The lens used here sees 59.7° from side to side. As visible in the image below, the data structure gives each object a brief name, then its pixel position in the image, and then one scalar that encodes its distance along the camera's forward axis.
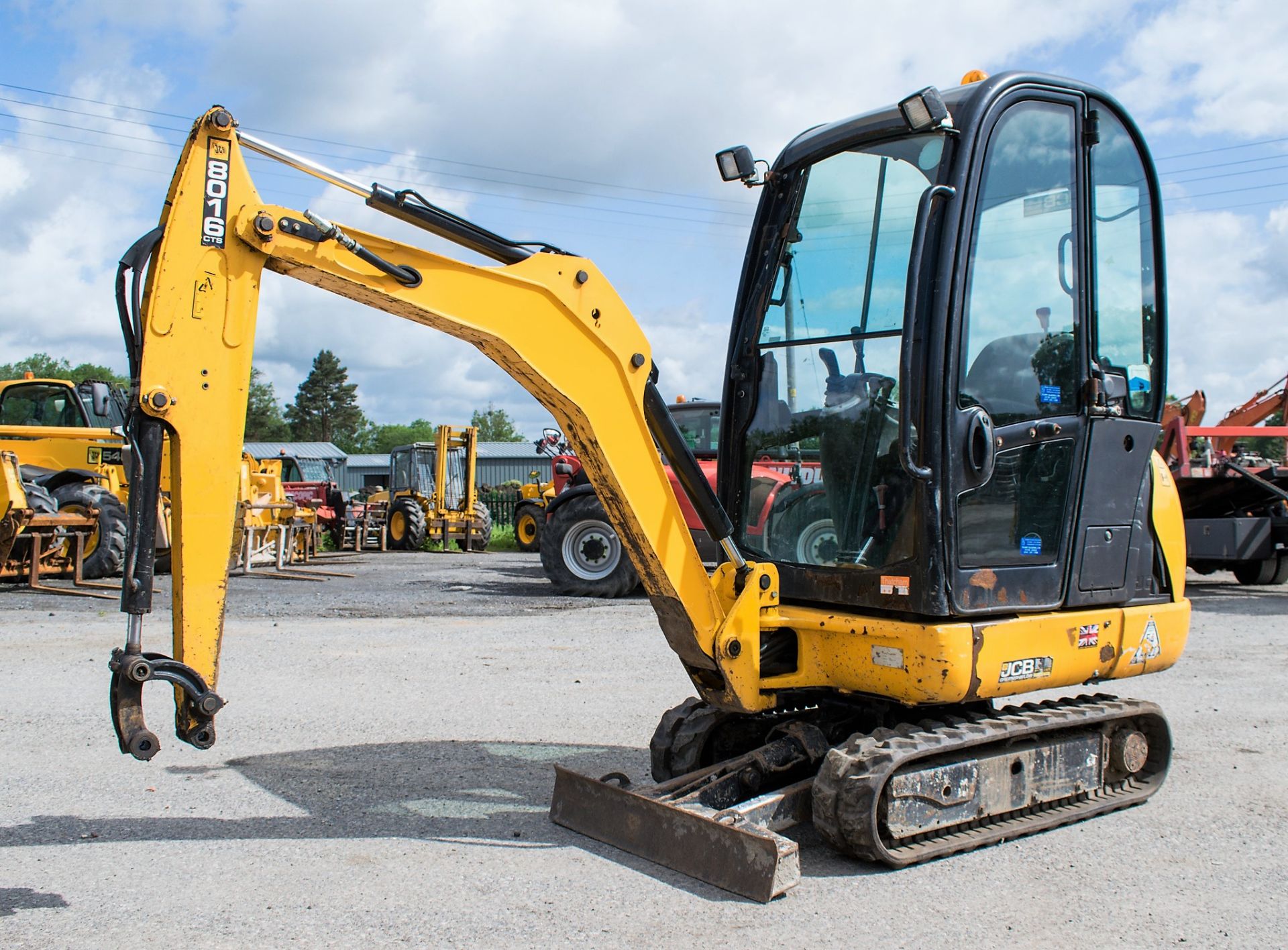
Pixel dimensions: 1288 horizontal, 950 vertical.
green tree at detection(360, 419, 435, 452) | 118.38
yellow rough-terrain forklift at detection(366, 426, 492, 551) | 25.61
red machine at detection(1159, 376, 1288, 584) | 13.89
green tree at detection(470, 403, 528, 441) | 112.69
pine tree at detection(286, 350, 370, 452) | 97.81
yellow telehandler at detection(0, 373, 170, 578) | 15.56
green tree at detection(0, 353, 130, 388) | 85.81
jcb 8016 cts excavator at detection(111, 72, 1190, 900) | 3.75
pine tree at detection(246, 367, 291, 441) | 96.75
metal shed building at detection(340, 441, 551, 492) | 63.44
